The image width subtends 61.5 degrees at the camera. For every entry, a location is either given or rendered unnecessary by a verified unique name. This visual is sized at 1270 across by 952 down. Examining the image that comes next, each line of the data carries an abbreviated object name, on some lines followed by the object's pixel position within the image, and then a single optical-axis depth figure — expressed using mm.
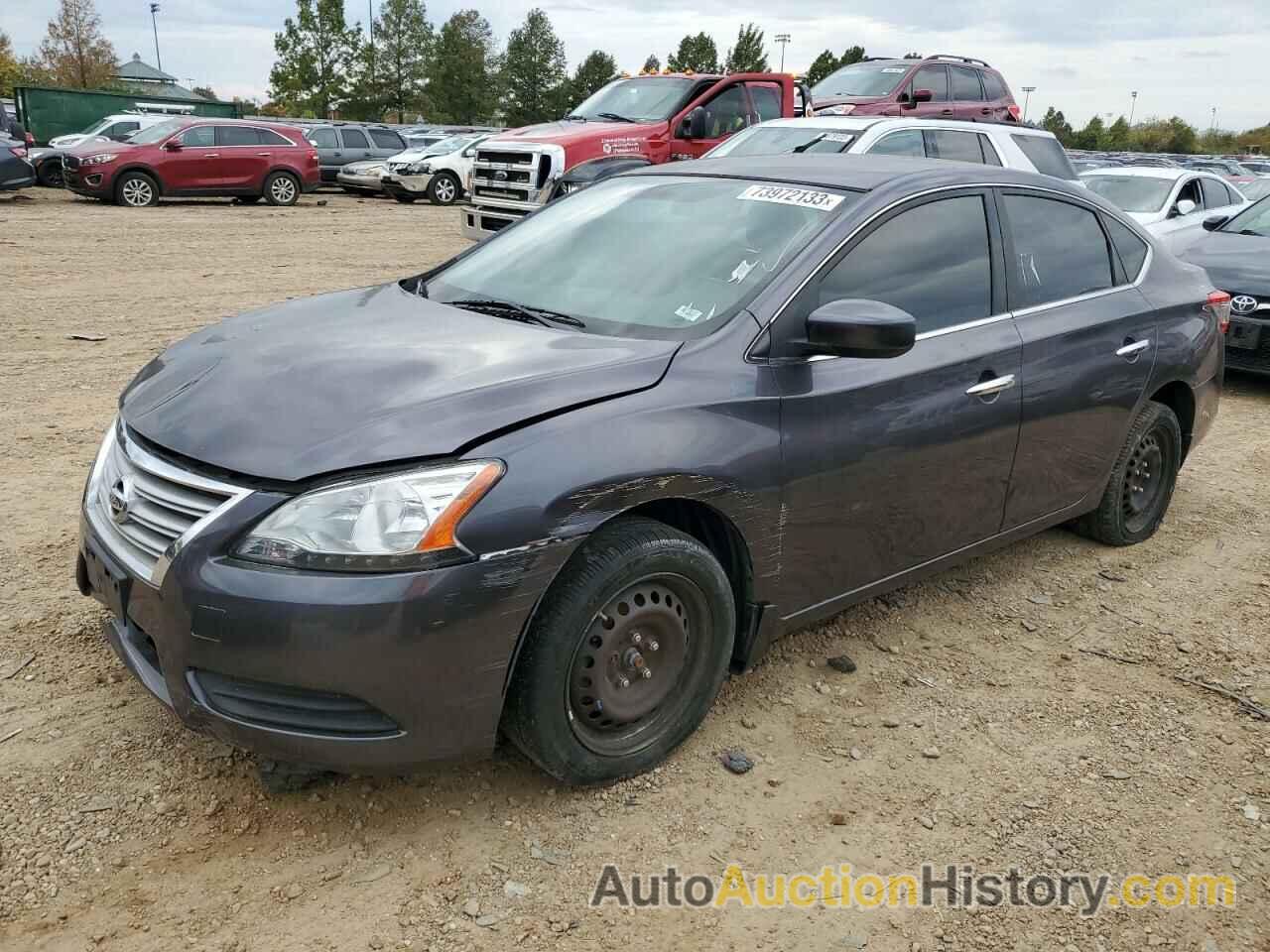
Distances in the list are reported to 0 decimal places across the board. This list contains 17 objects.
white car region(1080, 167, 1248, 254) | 11172
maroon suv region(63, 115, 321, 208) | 17469
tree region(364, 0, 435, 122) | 63094
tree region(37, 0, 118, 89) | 56125
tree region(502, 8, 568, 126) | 70125
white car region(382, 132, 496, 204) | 21609
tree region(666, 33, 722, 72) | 77175
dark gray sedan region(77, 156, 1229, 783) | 2438
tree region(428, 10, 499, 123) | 64562
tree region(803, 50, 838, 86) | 63816
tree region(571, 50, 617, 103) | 72812
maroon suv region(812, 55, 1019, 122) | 12758
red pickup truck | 12203
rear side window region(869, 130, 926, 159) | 9328
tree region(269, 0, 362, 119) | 56094
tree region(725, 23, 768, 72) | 75500
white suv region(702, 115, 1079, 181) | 9352
